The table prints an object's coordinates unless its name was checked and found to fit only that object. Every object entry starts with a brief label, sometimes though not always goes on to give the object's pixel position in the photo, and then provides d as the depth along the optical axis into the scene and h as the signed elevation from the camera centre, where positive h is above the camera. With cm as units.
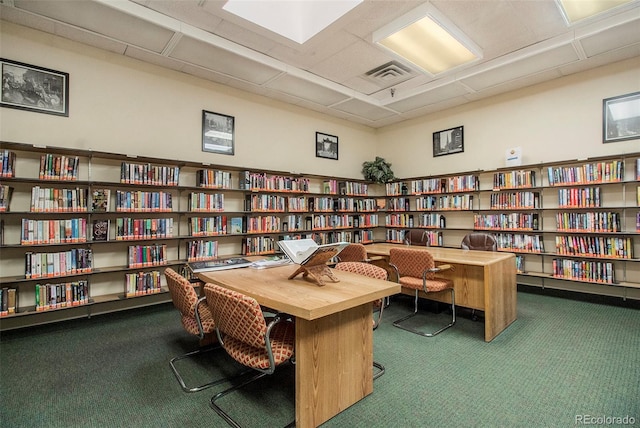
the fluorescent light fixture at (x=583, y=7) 301 +213
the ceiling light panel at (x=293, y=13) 307 +220
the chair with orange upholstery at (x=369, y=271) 229 -45
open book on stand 196 -30
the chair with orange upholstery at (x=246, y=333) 152 -63
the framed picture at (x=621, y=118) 387 +127
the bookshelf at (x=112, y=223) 306 -7
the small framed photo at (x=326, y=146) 591 +142
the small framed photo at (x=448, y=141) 555 +141
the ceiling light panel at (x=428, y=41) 316 +212
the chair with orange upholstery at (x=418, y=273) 313 -64
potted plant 628 +94
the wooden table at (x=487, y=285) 284 -72
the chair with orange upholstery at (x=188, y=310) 198 -64
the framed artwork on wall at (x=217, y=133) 445 +129
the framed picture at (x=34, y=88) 311 +141
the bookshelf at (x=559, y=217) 390 -4
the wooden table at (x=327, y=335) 163 -71
